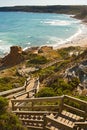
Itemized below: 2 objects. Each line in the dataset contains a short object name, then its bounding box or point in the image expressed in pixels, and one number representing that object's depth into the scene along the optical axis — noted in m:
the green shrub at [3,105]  11.23
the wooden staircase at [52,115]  11.59
